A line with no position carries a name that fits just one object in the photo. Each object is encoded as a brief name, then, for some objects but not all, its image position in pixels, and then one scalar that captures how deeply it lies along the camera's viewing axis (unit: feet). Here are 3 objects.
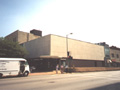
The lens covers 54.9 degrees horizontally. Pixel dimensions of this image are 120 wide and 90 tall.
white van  53.51
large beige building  107.34
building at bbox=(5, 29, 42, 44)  156.35
